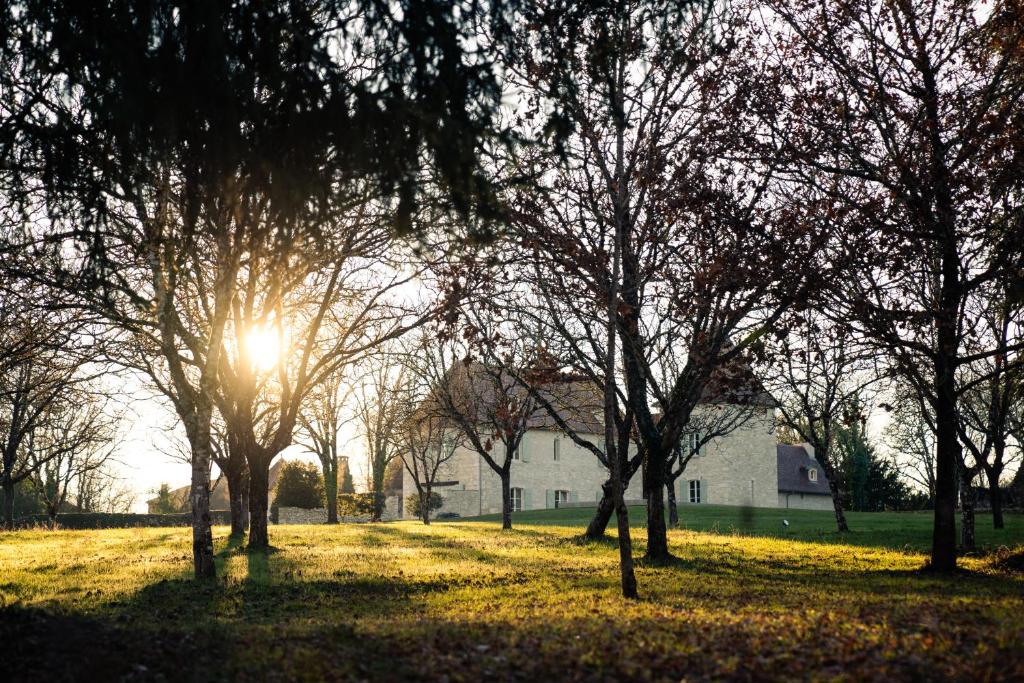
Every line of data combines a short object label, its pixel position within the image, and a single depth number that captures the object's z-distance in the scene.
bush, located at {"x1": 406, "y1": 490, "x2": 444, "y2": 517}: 48.22
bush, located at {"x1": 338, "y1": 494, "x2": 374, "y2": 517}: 47.66
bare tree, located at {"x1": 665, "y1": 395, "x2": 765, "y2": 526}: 31.68
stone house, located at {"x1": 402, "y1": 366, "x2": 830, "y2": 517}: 50.69
